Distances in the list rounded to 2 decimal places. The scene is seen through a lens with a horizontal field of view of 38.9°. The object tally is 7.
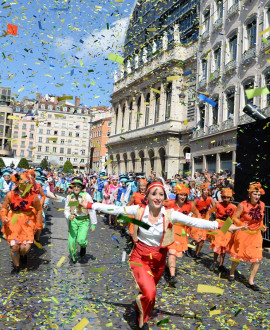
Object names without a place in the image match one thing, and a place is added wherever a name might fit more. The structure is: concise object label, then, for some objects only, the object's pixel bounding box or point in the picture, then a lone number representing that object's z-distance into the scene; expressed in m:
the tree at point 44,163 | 87.38
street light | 10.20
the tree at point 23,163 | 64.34
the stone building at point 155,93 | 36.31
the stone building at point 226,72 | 22.64
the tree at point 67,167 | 74.12
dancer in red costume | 4.26
